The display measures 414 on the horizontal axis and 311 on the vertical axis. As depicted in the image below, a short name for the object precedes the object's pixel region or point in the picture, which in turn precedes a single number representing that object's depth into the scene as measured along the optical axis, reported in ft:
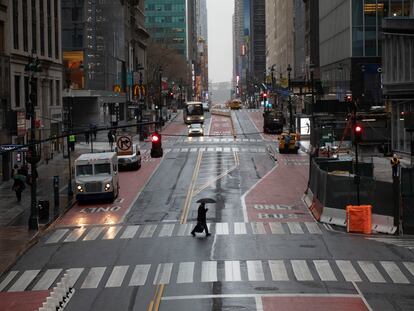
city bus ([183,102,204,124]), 382.01
